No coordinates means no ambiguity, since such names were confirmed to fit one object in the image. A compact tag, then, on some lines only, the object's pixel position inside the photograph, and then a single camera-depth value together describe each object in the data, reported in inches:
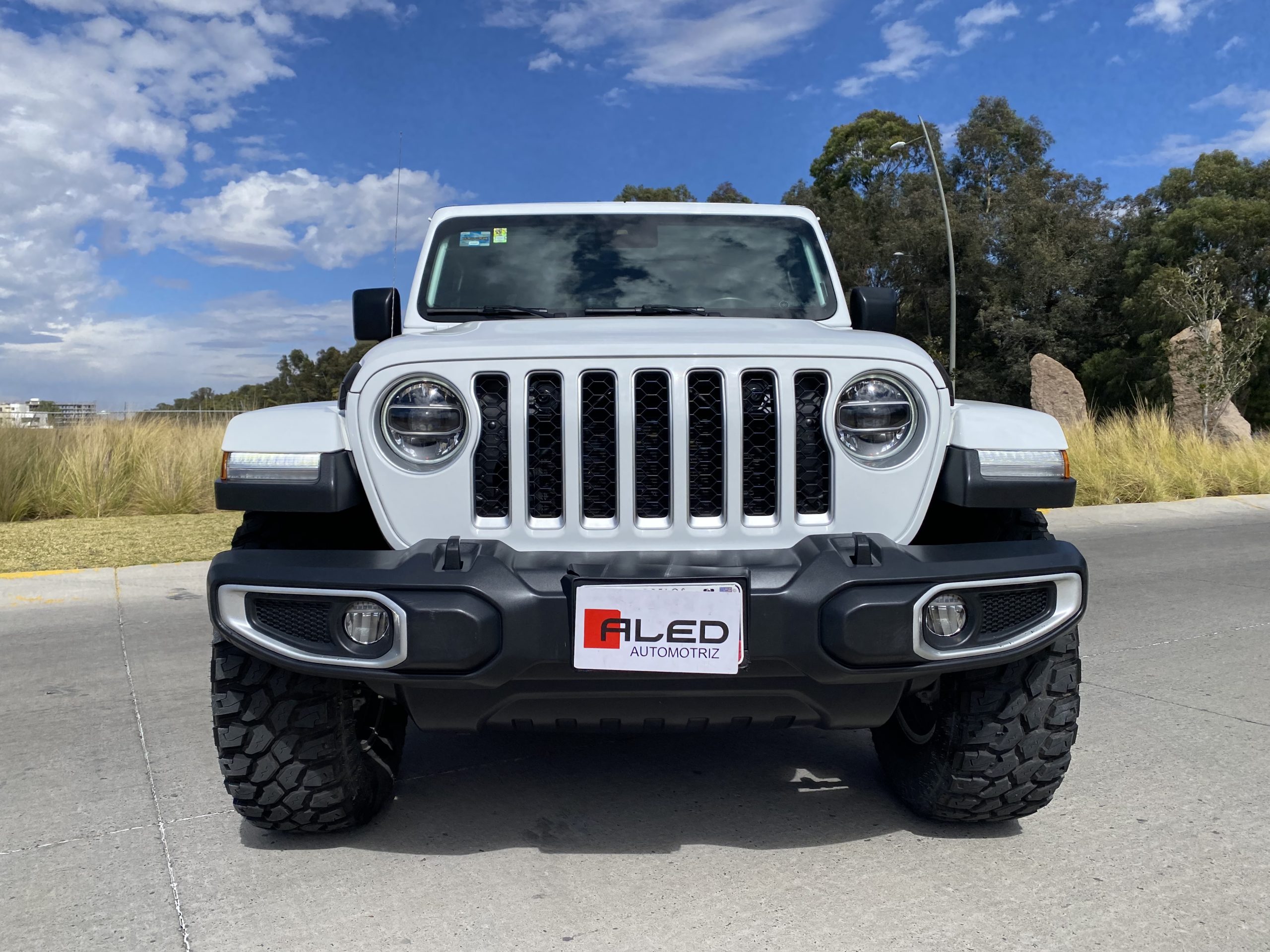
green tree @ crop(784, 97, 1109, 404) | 1464.1
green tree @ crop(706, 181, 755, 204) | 2016.5
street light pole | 1004.6
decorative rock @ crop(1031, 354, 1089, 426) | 877.2
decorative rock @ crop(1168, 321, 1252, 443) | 716.2
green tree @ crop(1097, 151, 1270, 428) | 1273.4
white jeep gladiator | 90.7
